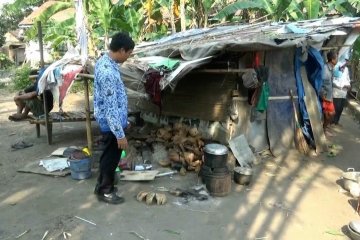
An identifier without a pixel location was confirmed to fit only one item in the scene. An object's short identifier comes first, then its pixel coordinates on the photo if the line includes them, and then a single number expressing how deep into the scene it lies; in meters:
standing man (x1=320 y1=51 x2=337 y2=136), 7.52
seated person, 7.92
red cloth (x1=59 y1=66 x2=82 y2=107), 6.51
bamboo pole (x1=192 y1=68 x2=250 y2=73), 5.41
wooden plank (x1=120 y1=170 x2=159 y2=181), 5.71
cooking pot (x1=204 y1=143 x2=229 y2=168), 5.22
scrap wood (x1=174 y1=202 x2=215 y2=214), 4.77
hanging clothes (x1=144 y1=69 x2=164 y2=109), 5.95
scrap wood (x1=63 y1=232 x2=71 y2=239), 4.14
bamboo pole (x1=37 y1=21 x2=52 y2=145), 7.61
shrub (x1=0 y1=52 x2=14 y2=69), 28.38
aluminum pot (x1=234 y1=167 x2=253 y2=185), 5.59
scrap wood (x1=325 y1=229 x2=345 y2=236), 4.25
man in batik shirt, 4.37
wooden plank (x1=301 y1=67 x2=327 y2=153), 7.23
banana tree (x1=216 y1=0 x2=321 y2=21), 11.43
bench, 7.67
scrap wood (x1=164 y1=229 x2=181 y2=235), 4.24
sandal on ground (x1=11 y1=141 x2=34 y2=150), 7.66
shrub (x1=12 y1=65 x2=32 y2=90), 17.12
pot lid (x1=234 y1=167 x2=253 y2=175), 5.60
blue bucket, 5.75
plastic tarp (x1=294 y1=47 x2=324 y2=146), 7.15
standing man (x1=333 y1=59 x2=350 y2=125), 8.17
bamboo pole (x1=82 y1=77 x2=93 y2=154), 6.45
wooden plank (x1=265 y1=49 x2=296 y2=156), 7.10
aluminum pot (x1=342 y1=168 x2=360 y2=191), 5.31
